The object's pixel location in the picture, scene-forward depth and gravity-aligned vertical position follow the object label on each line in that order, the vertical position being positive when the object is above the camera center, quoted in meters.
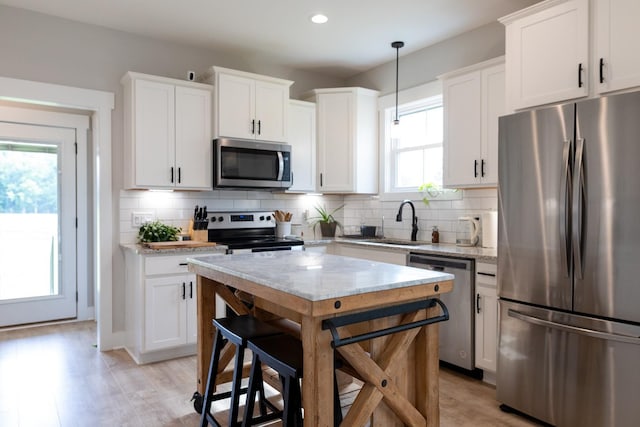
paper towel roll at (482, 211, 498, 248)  3.47 -0.15
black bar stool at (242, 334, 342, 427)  1.74 -0.65
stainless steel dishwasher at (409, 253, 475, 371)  3.15 -0.78
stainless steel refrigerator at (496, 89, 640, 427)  2.15 -0.28
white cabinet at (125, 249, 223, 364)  3.43 -0.79
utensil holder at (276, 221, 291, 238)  4.51 -0.19
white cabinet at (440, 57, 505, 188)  3.33 +0.71
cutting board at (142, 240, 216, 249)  3.49 -0.29
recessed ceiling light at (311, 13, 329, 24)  3.55 +1.59
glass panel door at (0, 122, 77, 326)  4.34 -0.15
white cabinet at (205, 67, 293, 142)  3.95 +0.99
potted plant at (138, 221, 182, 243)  3.71 -0.20
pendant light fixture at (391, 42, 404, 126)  4.13 +1.58
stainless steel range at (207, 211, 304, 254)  3.90 -0.23
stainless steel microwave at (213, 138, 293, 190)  3.96 +0.43
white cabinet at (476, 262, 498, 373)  3.01 -0.76
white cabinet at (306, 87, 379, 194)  4.59 +0.75
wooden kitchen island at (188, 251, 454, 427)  1.61 -0.49
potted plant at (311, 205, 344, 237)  4.93 -0.15
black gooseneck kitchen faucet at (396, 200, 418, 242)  4.21 -0.11
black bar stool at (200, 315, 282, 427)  2.03 -0.66
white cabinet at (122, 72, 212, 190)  3.64 +0.67
